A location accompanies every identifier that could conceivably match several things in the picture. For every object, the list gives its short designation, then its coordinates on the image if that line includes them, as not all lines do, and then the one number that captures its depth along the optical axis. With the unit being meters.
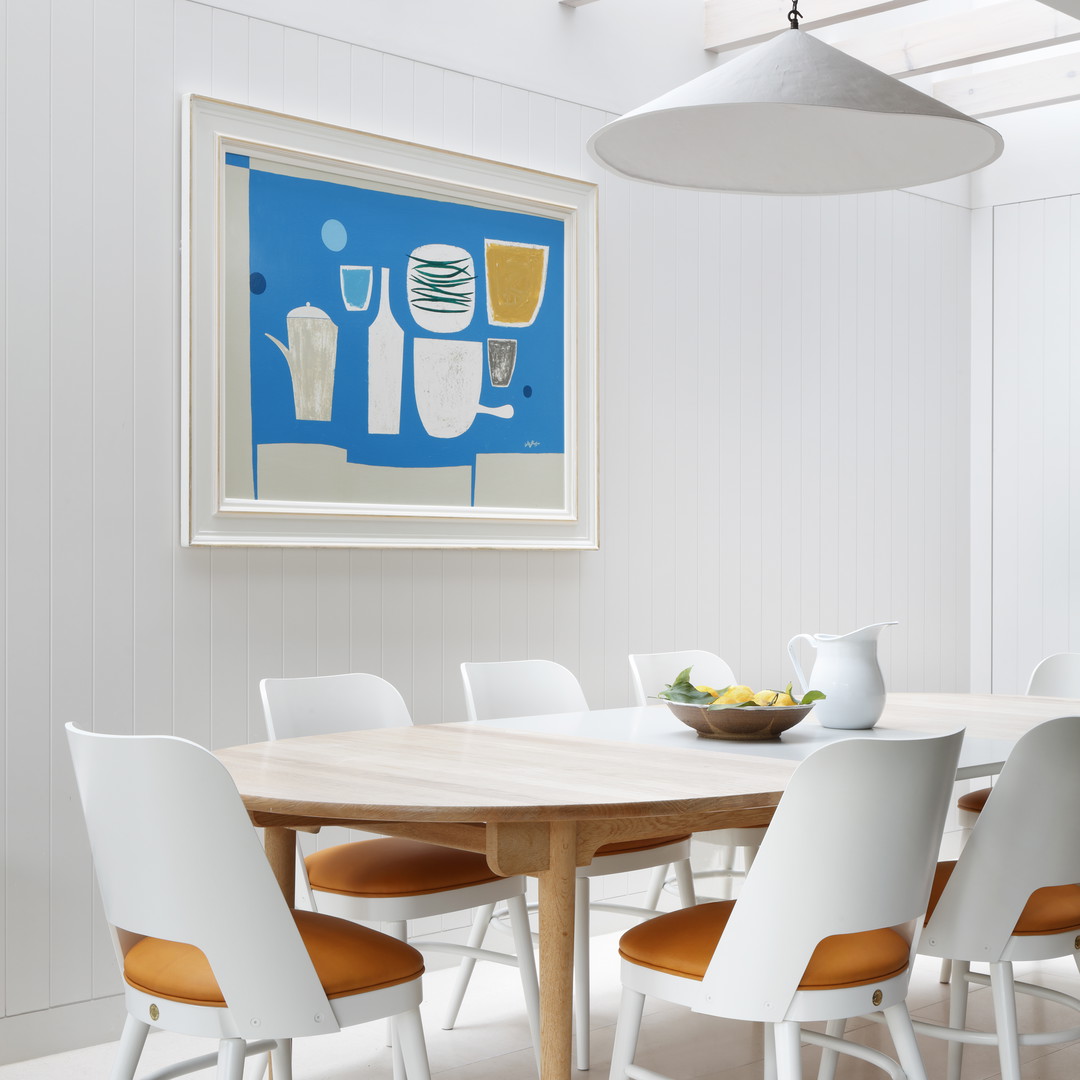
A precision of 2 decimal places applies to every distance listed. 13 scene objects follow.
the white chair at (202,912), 1.76
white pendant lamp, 2.26
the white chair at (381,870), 2.59
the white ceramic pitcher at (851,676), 2.72
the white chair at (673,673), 3.51
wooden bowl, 2.59
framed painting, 3.29
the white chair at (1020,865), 2.10
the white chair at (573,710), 2.93
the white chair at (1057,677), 3.79
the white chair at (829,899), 1.82
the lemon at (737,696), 2.62
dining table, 1.91
